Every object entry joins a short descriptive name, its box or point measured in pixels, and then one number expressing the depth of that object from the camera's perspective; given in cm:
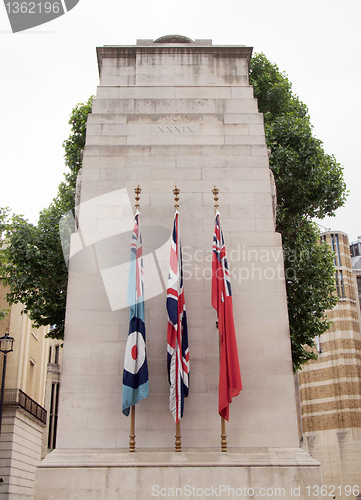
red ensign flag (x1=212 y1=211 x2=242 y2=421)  1096
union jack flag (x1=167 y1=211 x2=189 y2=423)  1114
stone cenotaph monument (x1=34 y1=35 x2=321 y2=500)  1059
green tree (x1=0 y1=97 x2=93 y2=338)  1917
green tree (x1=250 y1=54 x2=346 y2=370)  1972
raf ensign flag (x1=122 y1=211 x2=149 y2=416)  1117
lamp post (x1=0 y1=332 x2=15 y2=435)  2390
